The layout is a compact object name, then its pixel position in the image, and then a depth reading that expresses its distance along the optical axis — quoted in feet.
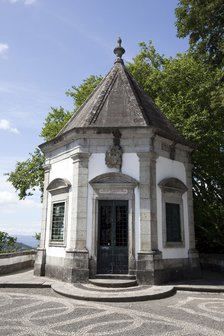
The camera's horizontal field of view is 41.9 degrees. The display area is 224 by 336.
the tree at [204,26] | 40.70
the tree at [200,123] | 52.85
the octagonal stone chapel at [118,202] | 36.11
